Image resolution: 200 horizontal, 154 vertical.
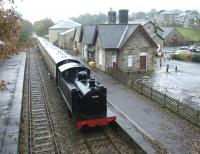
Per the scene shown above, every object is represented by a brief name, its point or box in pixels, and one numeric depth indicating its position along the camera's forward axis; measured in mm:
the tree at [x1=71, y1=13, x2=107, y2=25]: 171488
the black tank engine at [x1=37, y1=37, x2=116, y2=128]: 15500
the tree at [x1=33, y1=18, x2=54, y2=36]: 138125
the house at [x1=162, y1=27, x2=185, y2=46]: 77812
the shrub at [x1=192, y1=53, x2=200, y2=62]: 47069
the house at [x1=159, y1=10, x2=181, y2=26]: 157750
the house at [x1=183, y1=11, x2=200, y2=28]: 131050
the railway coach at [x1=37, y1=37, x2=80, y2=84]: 23469
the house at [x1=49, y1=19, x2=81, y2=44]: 89438
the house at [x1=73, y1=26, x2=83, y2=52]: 60538
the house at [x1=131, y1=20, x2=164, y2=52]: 58156
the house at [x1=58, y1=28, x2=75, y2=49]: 72062
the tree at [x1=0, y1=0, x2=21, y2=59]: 13211
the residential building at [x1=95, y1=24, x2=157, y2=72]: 34906
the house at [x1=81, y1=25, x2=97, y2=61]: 42988
